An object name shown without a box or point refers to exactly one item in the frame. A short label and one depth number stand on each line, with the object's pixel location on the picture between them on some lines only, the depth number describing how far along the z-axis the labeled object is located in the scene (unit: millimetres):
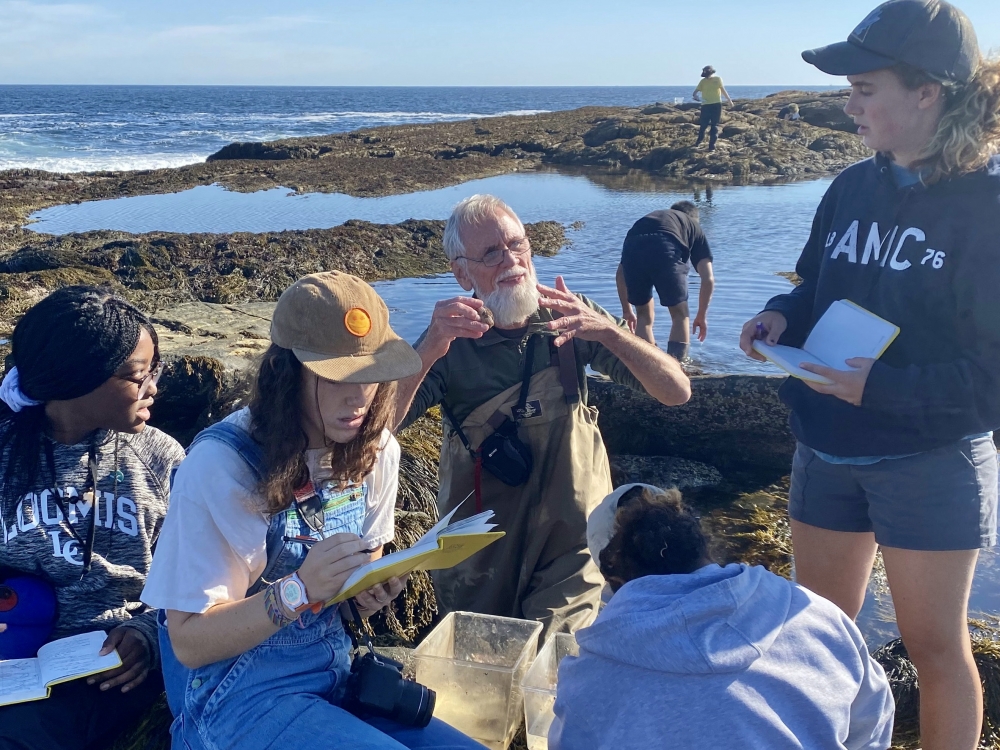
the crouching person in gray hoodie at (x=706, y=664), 1770
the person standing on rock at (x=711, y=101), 23641
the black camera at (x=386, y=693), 2260
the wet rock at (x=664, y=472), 5215
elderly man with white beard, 3285
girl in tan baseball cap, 1966
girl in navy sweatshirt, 2252
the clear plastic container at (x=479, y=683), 2684
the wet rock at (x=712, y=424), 5234
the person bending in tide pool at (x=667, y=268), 7438
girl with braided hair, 2457
